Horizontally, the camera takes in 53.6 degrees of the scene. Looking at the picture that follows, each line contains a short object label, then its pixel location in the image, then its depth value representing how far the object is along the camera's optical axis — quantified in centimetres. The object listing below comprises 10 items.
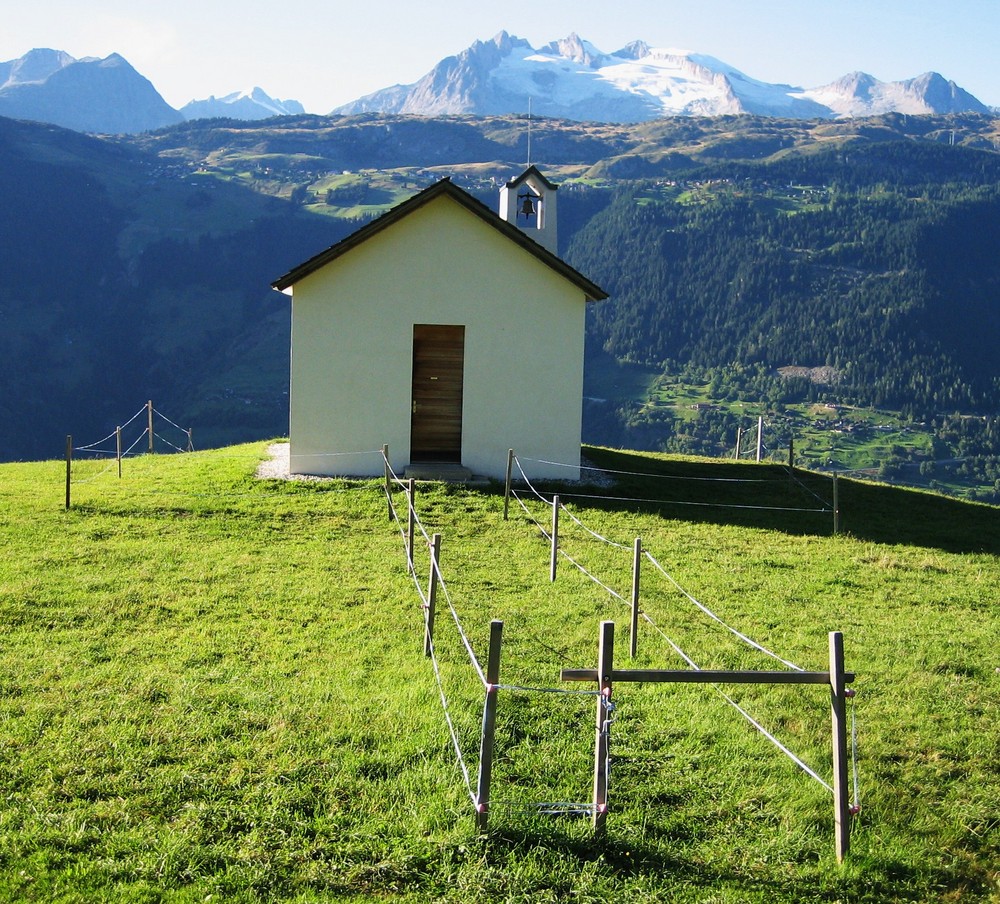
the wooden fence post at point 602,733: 668
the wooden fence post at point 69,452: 1716
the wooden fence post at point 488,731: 657
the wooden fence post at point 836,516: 1827
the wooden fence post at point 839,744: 664
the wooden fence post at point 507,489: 1760
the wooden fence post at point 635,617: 1050
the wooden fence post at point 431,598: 1005
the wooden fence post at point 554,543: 1361
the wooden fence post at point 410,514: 1323
